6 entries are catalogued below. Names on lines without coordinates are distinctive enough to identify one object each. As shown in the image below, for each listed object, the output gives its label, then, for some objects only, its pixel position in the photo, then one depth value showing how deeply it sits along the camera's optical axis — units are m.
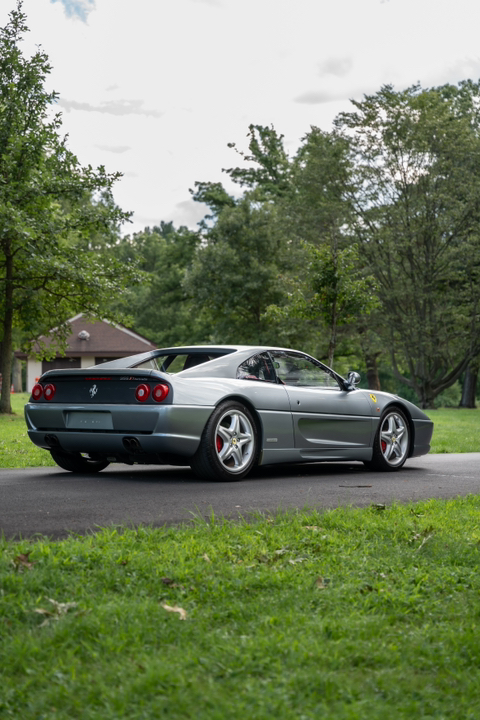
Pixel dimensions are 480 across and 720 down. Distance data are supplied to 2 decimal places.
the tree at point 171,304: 55.66
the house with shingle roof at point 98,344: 55.78
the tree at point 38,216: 23.17
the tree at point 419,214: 35.09
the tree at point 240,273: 44.34
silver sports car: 7.50
